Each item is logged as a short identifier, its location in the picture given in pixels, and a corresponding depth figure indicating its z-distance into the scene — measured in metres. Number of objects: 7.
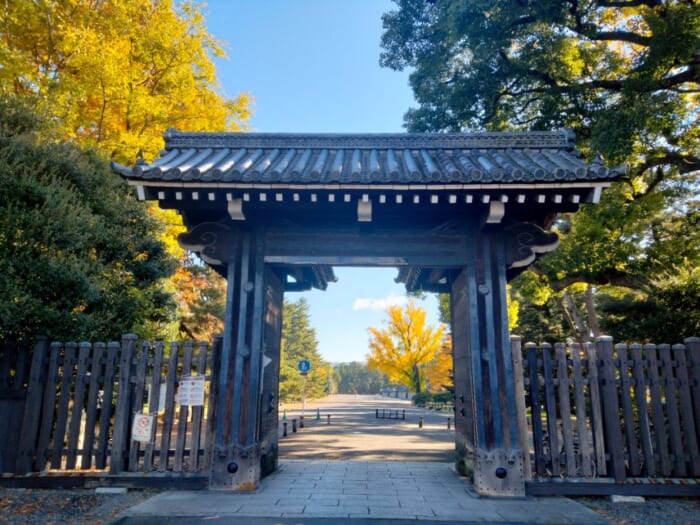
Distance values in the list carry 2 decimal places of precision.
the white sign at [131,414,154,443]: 6.01
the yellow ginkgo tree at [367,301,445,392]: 37.50
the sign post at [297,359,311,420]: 15.51
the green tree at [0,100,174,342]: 6.43
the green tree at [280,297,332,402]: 45.44
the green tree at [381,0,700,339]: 10.38
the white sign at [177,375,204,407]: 6.14
